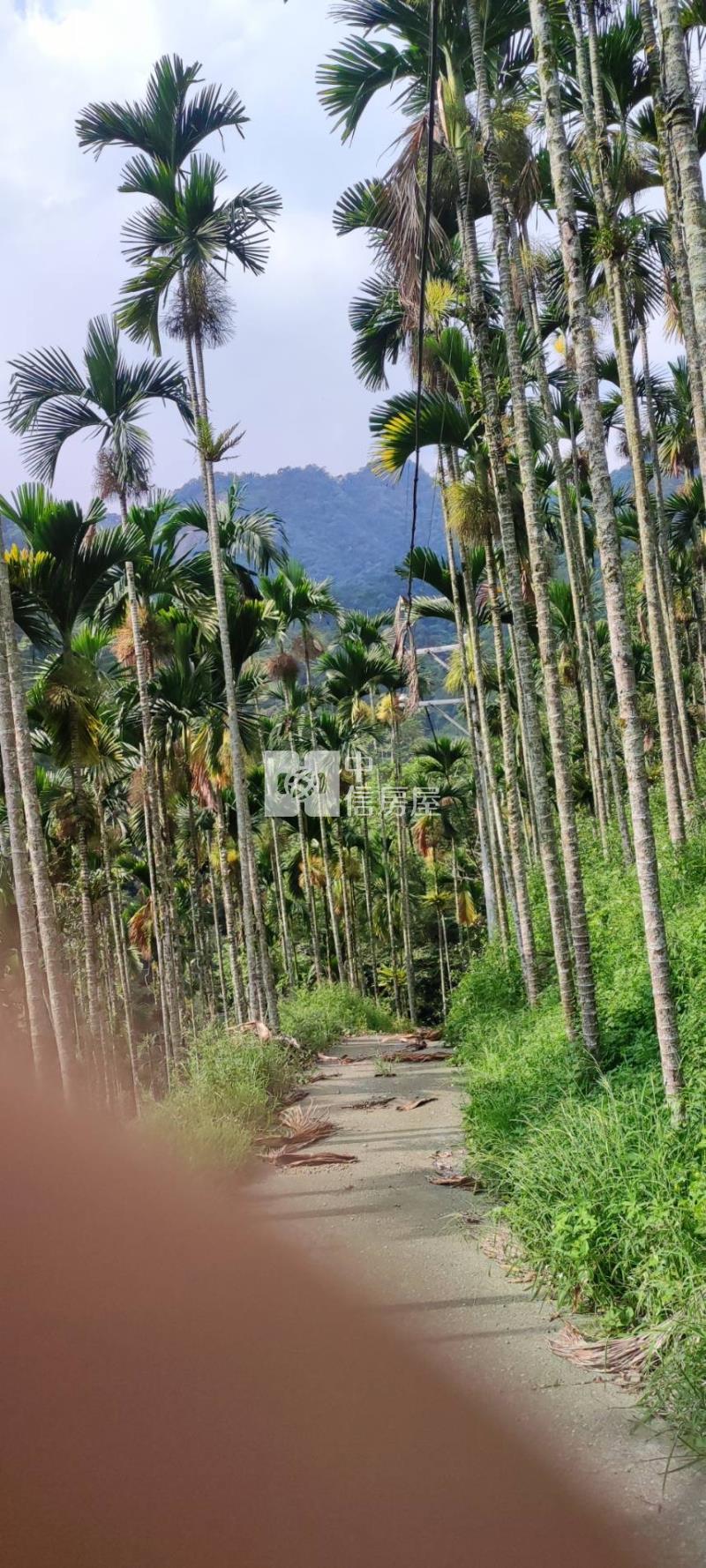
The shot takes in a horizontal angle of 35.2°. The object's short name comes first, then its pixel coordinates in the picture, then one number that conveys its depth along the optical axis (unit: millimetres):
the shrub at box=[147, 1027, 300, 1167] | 8797
